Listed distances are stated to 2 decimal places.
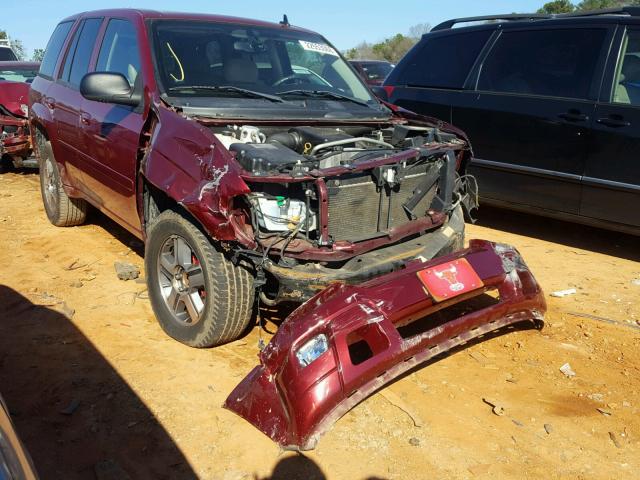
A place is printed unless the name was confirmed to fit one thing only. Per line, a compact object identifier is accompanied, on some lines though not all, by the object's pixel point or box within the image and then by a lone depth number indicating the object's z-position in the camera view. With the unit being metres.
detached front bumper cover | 2.66
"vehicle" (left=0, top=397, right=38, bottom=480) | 1.48
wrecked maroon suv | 3.01
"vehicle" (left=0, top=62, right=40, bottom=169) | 8.58
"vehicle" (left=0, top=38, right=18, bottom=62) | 13.69
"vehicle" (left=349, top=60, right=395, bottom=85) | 15.46
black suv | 4.87
